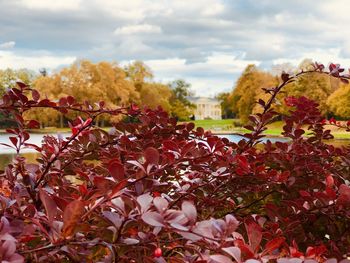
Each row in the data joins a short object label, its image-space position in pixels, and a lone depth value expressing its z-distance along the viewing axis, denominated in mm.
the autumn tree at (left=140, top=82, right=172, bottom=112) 39969
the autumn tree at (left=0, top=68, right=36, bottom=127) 42856
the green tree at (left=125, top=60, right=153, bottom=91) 44622
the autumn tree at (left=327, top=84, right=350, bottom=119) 28172
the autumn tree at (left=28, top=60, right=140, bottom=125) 34094
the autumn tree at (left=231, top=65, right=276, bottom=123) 37844
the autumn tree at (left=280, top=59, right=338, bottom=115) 31812
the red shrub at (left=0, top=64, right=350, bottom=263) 720
